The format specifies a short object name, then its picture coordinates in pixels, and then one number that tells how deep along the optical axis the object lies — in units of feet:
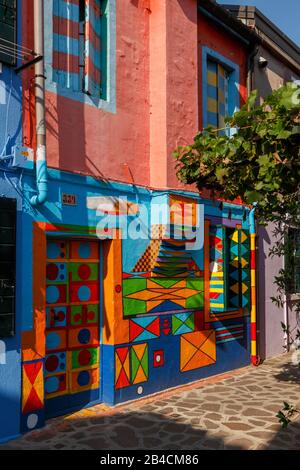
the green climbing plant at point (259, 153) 12.50
